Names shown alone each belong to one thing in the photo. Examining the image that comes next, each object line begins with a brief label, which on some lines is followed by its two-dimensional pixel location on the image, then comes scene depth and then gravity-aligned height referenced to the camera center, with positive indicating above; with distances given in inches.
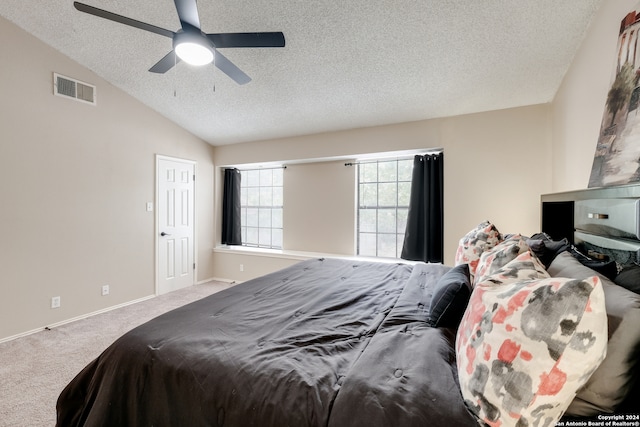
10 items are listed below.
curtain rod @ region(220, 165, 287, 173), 196.8 +34.1
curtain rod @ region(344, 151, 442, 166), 145.4 +32.8
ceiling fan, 68.9 +48.6
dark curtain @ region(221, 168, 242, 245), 207.2 +5.6
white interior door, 167.8 -5.9
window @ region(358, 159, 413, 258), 161.3 +6.1
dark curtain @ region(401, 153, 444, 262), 143.9 +2.4
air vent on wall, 124.0 +58.3
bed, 27.5 -21.7
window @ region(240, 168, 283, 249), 199.8 +5.7
